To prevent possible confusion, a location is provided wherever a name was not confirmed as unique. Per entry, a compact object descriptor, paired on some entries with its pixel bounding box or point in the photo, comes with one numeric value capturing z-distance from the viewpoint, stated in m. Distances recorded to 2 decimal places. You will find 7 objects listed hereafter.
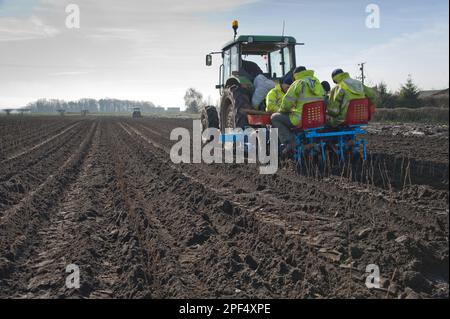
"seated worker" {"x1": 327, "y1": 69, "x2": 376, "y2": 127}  7.43
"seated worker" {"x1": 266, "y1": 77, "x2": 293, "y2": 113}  8.06
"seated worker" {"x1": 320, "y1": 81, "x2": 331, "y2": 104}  9.01
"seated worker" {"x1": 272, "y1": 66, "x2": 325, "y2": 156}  7.34
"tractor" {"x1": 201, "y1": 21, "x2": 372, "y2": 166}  7.46
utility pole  29.07
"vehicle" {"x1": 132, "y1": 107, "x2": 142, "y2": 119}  58.80
